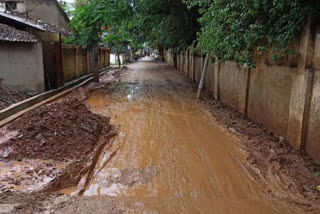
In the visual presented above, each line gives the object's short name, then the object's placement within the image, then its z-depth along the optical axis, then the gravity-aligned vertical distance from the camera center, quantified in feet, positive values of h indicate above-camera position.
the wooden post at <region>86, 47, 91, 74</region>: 62.95 -1.68
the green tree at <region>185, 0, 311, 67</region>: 15.83 +2.11
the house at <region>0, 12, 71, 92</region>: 31.07 -0.39
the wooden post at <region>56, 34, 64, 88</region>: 39.99 -1.27
